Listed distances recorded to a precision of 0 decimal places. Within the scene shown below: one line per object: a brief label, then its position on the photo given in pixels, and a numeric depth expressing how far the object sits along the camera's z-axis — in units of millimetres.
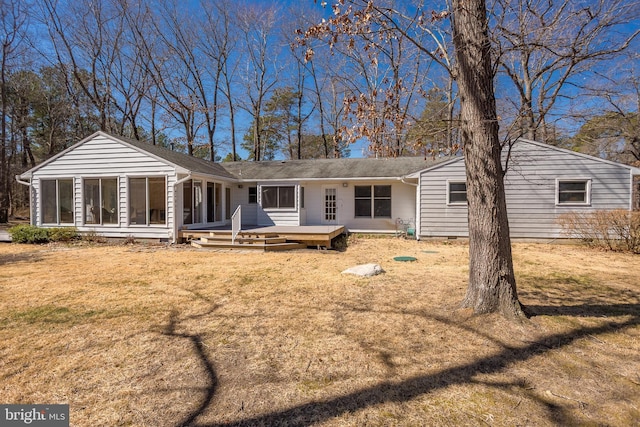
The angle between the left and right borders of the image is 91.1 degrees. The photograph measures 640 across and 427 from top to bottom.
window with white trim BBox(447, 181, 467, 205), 11586
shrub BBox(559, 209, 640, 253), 8616
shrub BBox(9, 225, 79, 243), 10812
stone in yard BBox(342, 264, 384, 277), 5980
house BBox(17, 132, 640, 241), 10852
